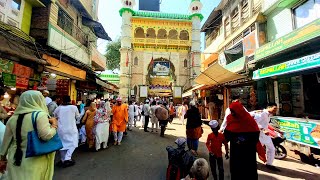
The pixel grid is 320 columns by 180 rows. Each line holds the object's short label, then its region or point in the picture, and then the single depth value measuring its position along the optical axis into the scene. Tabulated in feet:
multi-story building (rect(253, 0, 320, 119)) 20.58
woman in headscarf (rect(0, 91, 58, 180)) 6.86
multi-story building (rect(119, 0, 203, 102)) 93.97
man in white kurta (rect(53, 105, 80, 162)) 15.11
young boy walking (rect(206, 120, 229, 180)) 11.60
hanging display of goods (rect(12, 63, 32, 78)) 19.35
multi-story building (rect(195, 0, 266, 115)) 32.45
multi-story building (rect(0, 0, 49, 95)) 17.90
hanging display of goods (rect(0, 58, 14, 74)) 17.54
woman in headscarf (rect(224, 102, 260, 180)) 10.31
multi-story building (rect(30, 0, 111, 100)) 25.94
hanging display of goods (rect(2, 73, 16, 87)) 17.71
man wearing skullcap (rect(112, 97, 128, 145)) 21.86
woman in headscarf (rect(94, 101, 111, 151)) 19.25
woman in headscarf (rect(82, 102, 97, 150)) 19.56
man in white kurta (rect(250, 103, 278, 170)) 14.67
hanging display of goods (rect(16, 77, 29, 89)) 19.87
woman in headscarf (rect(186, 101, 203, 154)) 17.24
